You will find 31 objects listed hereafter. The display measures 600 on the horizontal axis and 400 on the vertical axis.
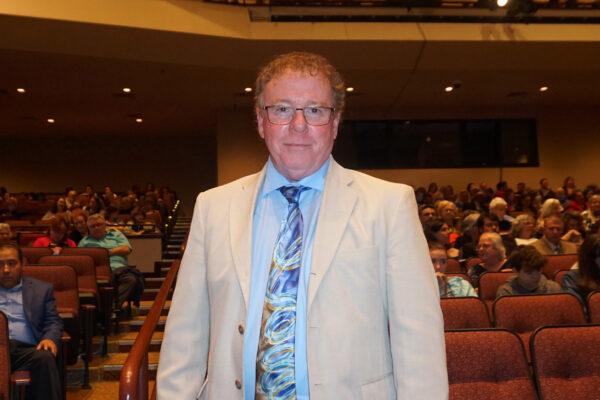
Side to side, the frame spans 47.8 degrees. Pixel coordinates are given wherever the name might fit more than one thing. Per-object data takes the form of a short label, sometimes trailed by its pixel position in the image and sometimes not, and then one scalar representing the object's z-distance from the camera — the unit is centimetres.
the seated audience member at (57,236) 713
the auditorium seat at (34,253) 648
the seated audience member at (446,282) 418
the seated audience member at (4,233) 674
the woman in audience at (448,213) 849
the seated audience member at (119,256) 657
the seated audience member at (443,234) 641
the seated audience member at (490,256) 523
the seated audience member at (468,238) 685
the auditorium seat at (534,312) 374
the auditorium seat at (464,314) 366
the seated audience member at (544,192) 1213
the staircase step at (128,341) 566
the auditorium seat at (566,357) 298
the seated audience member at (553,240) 628
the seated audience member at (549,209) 769
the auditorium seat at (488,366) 291
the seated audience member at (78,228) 782
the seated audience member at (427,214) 792
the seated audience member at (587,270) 427
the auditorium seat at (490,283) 464
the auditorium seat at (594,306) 383
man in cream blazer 141
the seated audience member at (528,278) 430
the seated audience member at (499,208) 853
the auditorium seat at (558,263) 566
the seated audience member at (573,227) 686
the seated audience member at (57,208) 1035
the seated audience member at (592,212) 823
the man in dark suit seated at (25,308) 419
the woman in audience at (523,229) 679
